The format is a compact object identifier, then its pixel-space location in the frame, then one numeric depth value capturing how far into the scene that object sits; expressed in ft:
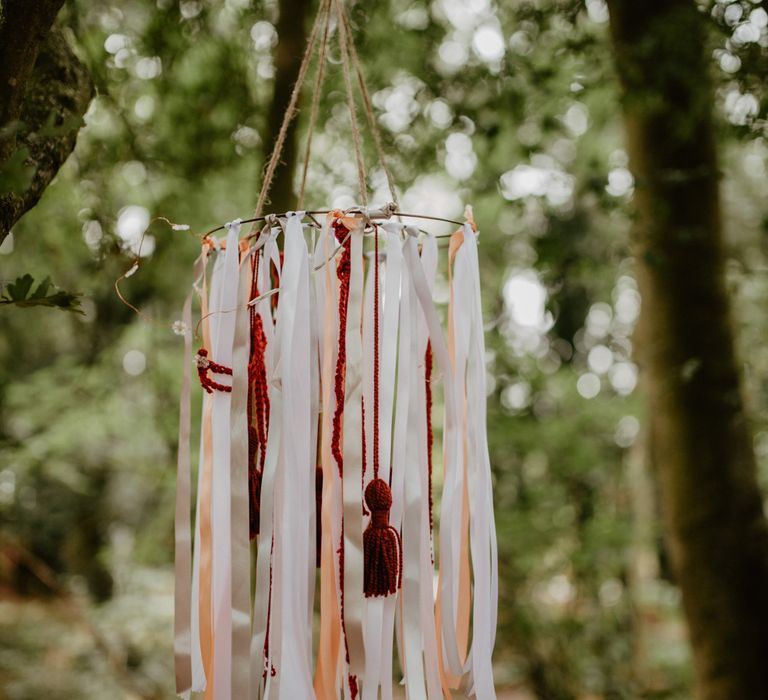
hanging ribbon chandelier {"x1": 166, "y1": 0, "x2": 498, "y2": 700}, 3.13
